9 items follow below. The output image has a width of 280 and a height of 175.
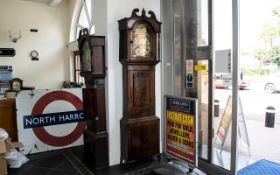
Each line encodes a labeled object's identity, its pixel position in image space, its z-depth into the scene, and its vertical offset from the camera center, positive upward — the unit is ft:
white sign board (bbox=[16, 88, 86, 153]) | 12.14 -2.28
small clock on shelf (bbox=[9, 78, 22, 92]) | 22.81 -0.64
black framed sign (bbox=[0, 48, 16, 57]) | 22.84 +2.46
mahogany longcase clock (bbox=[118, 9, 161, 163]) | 10.12 -0.29
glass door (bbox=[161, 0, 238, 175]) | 9.21 +0.33
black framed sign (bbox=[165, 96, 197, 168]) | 7.74 -1.91
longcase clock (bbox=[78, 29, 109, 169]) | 10.05 -0.89
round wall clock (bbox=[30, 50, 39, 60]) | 24.26 +2.33
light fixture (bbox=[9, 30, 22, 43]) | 23.29 +3.86
